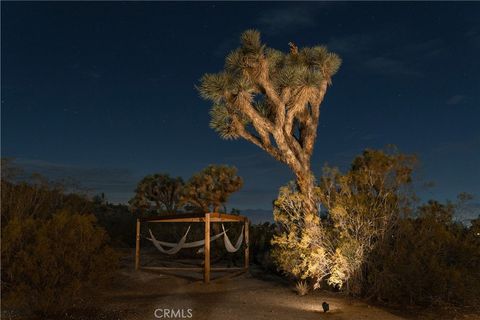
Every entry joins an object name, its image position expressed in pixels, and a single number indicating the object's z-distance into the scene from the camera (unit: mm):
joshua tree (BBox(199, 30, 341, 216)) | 10211
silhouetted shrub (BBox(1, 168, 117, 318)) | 5930
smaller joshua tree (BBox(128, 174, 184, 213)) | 25281
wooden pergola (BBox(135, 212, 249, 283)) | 10492
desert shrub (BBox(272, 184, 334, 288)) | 8750
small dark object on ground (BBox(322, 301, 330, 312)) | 7344
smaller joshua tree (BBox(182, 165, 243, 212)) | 19078
